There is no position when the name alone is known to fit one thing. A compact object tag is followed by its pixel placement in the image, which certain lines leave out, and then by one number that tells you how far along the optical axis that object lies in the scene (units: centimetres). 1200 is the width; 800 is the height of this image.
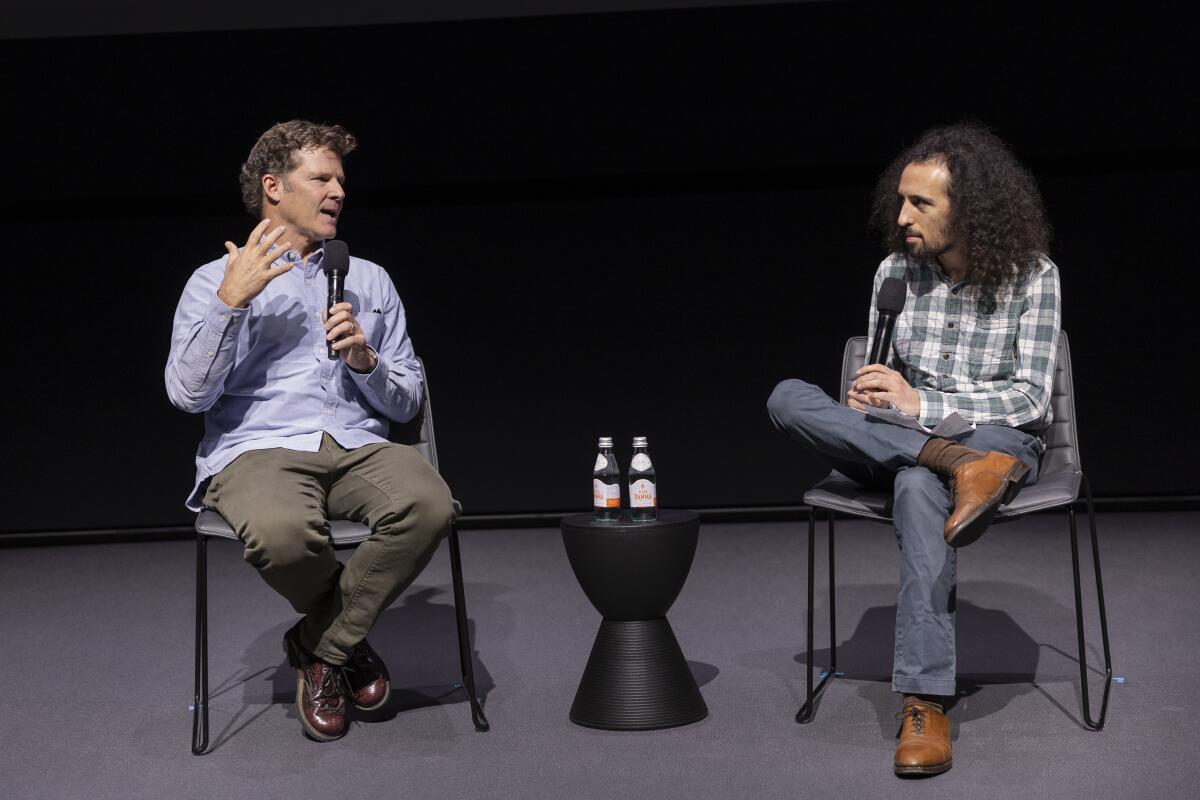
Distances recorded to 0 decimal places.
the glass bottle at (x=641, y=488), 254
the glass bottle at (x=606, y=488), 253
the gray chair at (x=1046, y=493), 238
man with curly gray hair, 246
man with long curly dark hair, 227
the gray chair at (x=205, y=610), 244
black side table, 246
